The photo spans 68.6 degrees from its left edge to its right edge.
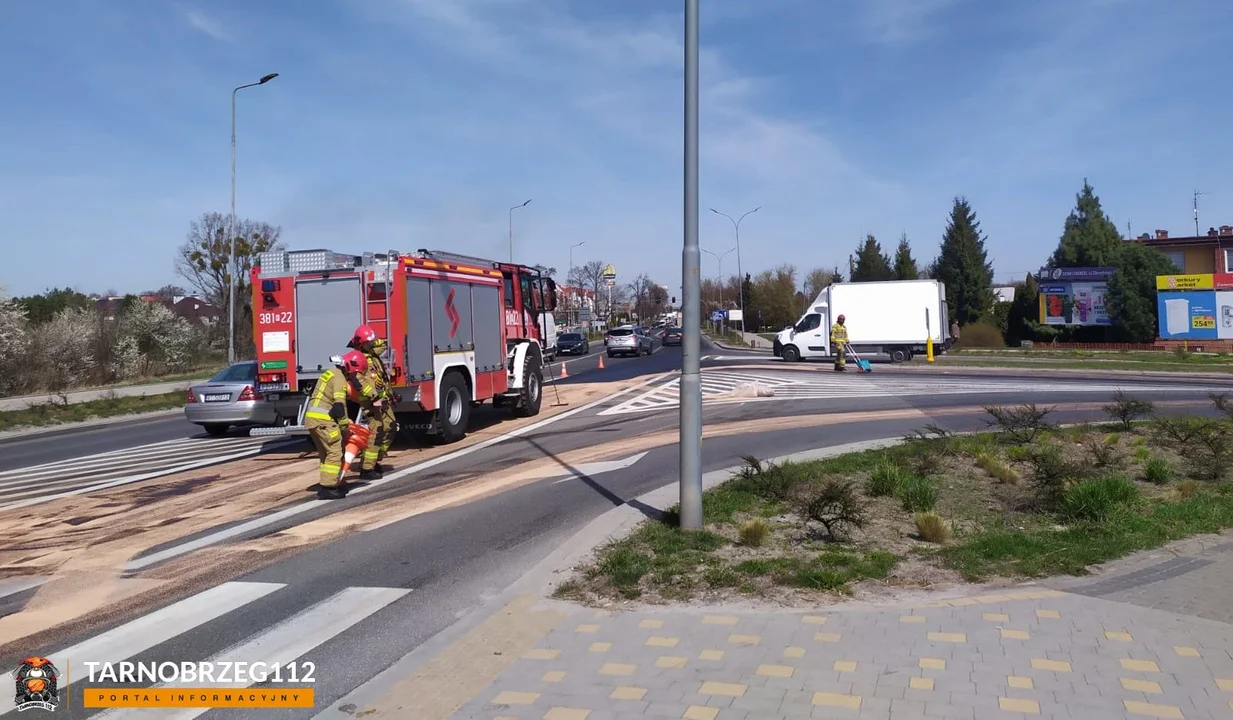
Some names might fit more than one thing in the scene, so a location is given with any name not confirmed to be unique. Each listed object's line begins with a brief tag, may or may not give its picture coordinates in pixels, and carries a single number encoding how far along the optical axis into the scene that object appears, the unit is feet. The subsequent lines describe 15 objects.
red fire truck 41.96
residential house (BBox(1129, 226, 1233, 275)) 216.74
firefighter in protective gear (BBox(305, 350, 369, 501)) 31.99
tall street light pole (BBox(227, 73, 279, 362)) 97.96
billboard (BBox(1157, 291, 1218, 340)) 152.15
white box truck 112.78
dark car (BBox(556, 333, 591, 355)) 174.70
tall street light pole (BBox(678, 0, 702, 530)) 23.75
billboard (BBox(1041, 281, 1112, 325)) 168.86
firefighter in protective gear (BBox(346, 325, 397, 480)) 35.06
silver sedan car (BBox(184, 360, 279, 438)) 55.16
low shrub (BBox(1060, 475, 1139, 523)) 23.98
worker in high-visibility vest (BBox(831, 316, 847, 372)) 91.66
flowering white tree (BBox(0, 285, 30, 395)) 104.32
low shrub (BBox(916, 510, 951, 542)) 22.71
